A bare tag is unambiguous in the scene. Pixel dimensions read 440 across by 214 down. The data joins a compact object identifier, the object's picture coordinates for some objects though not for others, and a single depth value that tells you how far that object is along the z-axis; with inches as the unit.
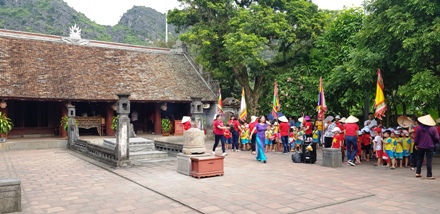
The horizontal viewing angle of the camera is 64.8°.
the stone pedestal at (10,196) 241.3
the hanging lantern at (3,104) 649.6
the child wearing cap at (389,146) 426.1
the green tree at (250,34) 787.4
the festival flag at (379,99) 466.0
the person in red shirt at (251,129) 521.7
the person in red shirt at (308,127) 602.2
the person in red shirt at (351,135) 447.5
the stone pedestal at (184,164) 377.4
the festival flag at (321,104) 562.6
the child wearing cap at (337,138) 467.5
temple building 722.2
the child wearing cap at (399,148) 426.6
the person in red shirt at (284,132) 553.6
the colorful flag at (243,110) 661.3
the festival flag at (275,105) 658.2
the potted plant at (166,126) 832.3
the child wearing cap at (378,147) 440.5
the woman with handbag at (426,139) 353.1
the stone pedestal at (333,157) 430.3
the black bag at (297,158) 470.0
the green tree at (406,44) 401.4
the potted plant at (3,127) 635.4
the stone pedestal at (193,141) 384.8
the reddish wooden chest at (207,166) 362.3
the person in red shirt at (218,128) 500.4
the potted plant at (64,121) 722.8
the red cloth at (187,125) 520.3
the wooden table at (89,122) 766.0
